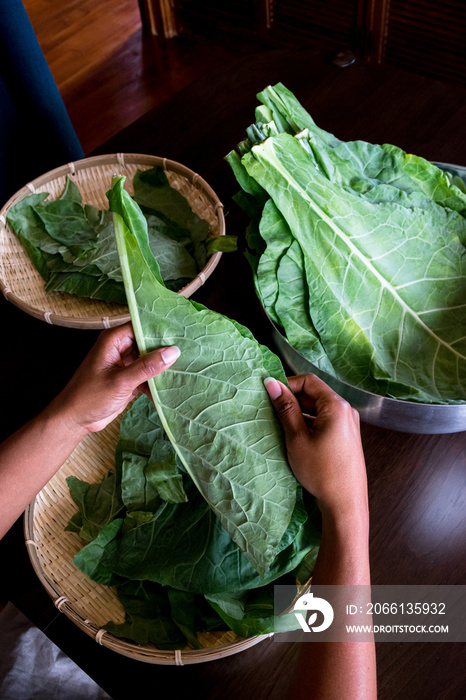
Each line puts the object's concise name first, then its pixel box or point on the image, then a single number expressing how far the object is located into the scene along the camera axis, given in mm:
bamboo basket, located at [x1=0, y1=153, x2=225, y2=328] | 1150
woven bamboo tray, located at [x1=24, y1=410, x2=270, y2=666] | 790
